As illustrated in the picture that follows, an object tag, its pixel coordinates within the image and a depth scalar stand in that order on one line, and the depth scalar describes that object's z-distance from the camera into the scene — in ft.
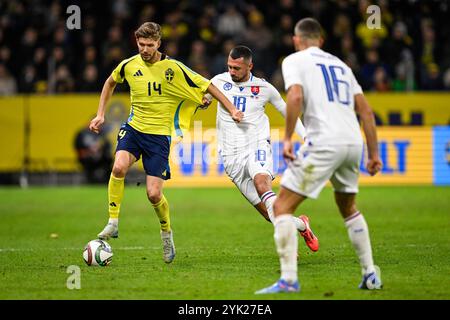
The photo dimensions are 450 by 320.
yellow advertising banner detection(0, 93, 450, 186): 72.28
